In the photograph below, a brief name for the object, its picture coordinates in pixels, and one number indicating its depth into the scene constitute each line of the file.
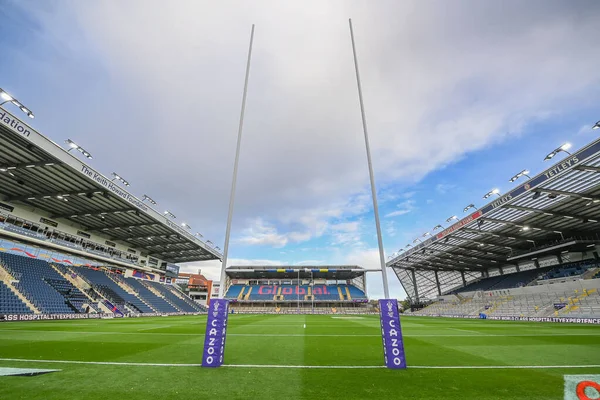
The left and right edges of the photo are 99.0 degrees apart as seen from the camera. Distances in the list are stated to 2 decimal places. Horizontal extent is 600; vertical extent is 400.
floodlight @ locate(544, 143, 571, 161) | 16.80
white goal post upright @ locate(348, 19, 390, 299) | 6.84
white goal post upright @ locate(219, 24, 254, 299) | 7.30
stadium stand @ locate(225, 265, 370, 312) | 56.84
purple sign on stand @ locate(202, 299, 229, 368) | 6.38
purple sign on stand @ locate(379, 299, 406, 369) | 6.32
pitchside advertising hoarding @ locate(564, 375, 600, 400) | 4.40
